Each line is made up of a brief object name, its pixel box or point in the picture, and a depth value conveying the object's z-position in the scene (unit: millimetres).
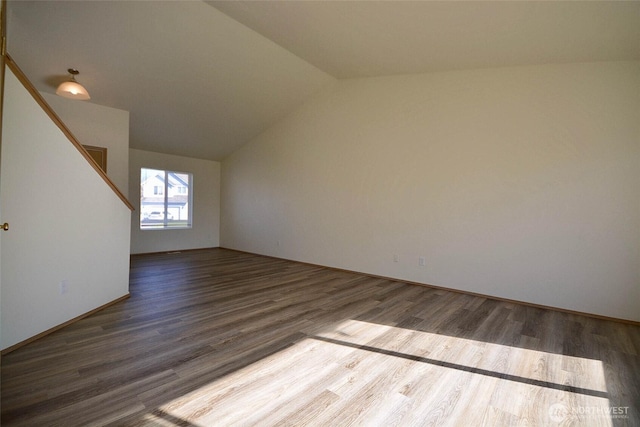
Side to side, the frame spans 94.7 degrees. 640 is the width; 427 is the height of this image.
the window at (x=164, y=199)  7004
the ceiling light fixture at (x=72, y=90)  3630
